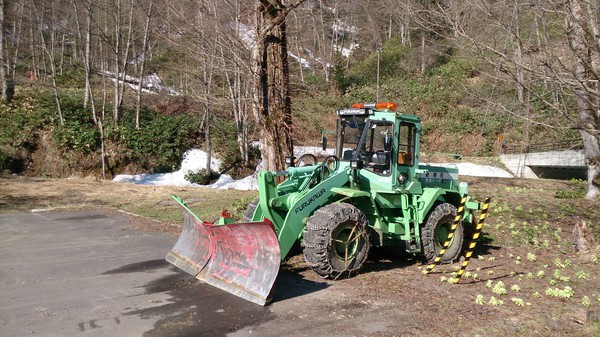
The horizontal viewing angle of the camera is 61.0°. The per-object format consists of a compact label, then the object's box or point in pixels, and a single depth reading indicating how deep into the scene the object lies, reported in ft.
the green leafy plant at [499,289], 24.29
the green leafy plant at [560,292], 24.14
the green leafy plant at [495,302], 22.70
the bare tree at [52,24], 94.09
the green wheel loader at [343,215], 24.29
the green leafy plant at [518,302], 22.68
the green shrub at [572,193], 58.55
